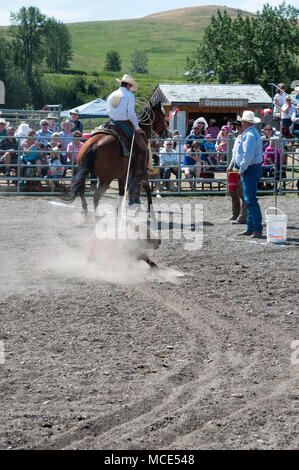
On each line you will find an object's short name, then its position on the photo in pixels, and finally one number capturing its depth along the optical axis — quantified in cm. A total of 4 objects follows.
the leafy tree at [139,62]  12369
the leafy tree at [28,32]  9944
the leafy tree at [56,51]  11886
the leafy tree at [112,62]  12088
